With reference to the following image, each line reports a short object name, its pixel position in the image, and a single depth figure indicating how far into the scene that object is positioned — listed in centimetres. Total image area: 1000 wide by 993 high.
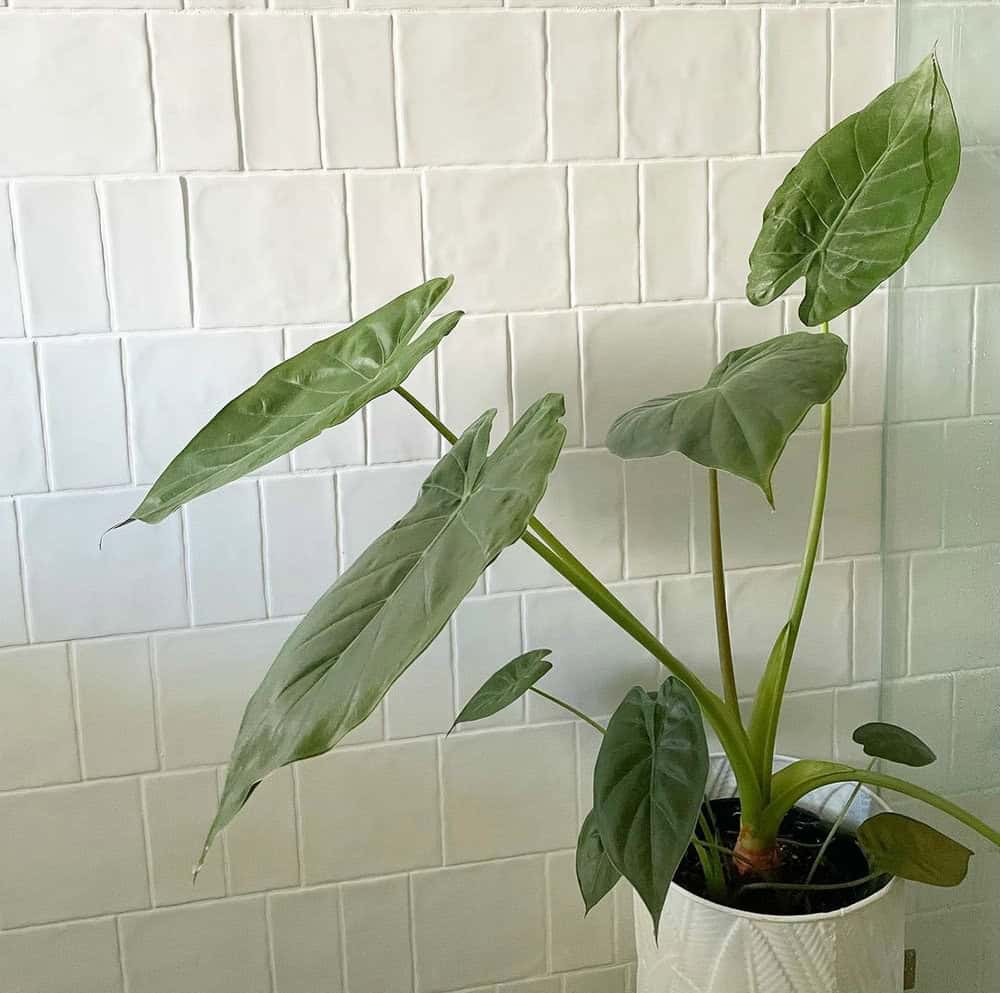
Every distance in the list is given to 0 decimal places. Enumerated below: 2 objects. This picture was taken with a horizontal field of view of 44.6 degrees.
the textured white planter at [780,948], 104
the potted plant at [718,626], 73
